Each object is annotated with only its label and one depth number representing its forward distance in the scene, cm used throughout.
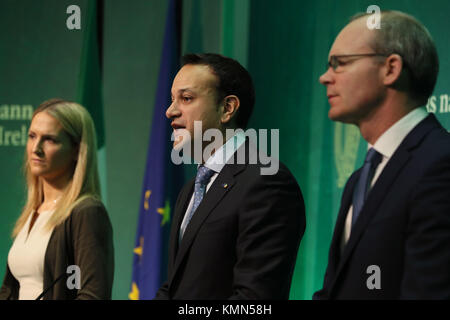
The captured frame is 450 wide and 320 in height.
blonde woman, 604
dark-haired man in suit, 452
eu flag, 929
